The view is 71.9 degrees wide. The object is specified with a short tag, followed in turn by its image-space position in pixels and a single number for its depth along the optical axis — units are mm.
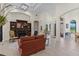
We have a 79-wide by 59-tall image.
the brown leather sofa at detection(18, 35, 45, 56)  1342
